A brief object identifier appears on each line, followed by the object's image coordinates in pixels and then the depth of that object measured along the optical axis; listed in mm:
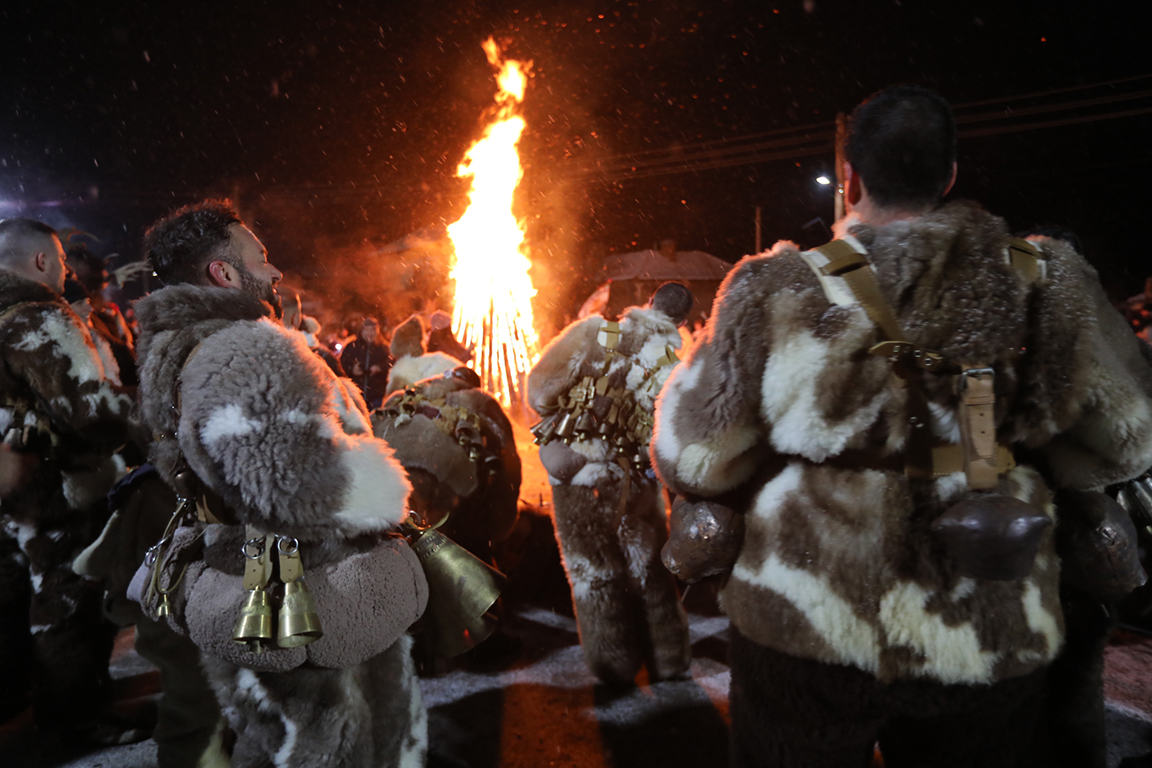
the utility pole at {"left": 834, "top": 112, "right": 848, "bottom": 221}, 11648
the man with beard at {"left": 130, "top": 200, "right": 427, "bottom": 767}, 1733
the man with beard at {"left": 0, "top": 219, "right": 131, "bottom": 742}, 3283
